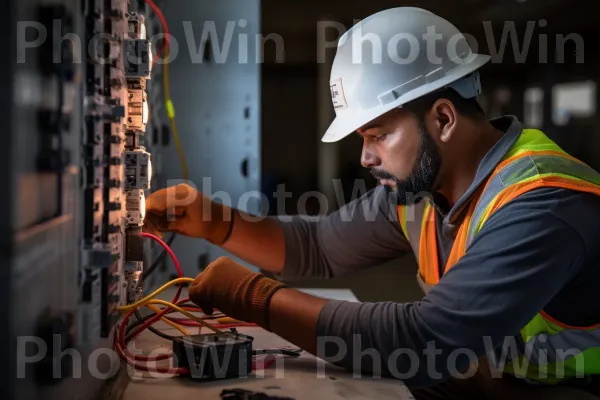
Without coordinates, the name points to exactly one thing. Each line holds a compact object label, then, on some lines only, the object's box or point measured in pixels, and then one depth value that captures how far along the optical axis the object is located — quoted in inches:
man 43.3
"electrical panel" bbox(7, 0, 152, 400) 25.9
